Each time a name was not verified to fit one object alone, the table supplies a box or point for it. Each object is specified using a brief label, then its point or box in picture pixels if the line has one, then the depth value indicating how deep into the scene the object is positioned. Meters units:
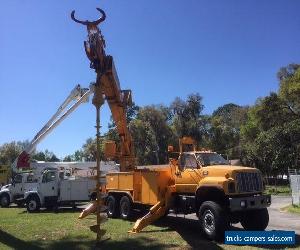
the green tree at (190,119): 35.72
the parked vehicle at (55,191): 14.36
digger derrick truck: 8.02
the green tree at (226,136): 38.78
